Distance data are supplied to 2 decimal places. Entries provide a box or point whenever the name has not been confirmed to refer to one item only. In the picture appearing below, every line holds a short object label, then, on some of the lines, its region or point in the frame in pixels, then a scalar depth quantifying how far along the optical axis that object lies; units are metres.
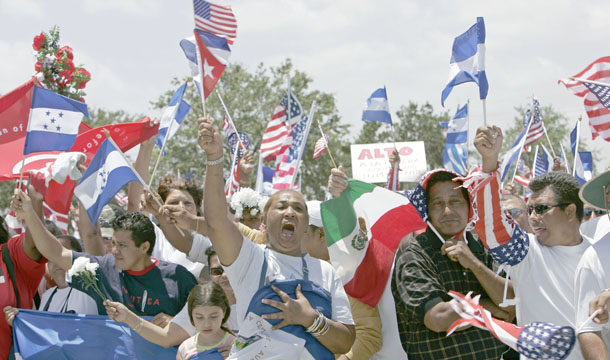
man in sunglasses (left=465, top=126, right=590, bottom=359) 3.81
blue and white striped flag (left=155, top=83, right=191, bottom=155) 7.98
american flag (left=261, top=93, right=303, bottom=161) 12.09
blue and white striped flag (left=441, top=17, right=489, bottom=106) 4.90
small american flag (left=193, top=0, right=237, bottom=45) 5.60
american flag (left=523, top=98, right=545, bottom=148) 11.73
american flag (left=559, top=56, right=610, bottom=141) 6.06
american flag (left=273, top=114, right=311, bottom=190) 9.82
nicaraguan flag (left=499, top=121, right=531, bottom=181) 8.73
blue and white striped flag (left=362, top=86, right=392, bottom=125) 10.40
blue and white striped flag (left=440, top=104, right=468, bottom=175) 11.89
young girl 4.75
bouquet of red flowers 7.46
